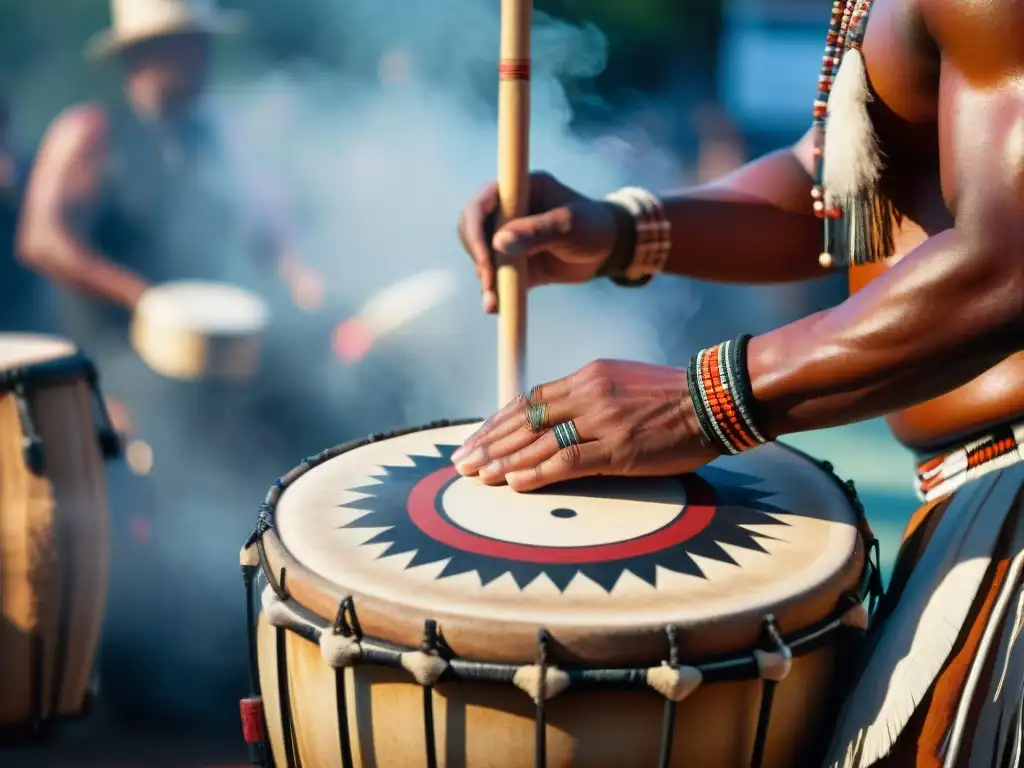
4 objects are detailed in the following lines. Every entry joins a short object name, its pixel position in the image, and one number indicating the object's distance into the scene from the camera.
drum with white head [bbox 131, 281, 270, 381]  3.94
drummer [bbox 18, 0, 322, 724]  3.86
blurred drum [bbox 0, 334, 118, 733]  2.48
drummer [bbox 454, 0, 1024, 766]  1.13
